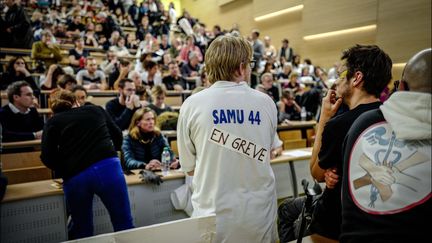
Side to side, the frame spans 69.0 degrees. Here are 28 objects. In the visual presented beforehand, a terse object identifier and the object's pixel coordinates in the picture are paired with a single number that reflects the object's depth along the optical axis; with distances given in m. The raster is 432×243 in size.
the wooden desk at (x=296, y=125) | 4.86
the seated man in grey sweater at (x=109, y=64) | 6.22
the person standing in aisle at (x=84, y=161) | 1.93
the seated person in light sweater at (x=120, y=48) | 7.63
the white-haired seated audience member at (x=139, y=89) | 4.77
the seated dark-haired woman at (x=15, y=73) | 4.75
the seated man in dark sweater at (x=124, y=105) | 3.87
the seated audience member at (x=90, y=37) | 7.98
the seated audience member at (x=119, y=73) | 5.25
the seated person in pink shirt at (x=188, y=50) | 7.24
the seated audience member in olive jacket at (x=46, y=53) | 5.84
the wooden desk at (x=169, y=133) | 3.49
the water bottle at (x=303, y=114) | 5.71
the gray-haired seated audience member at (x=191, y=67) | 6.61
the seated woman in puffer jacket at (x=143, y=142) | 2.84
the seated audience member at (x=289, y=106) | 5.80
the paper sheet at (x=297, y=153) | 3.26
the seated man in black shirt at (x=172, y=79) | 5.95
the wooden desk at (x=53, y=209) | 2.06
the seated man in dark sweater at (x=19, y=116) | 3.27
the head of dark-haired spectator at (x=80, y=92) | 2.97
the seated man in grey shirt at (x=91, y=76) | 5.73
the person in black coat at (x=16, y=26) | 6.04
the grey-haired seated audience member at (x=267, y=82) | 5.34
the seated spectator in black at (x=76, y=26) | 8.34
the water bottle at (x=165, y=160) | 2.75
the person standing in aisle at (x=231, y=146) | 1.24
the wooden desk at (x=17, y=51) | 6.06
